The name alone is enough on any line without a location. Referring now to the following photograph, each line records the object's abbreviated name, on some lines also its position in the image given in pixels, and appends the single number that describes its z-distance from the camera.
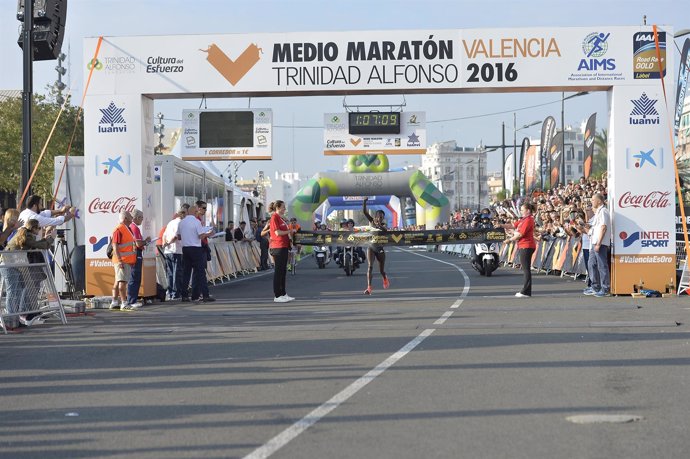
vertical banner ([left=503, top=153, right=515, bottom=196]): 59.74
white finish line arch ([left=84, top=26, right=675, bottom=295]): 19.44
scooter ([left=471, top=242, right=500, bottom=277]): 27.58
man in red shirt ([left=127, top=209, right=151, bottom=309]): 18.00
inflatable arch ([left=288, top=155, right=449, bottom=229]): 49.22
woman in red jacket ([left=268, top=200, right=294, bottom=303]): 18.64
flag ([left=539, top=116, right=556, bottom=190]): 43.09
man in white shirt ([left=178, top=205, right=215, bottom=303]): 19.12
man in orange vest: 17.55
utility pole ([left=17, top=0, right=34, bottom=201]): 17.30
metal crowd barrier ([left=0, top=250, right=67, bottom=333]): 13.98
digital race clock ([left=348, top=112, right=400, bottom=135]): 27.50
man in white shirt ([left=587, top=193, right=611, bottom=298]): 18.81
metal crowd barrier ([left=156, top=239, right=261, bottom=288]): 20.86
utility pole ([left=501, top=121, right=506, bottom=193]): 62.19
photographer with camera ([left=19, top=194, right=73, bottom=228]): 16.38
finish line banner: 22.12
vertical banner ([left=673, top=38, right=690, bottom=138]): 23.66
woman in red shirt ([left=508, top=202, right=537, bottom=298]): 18.97
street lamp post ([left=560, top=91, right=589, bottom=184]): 45.12
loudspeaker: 17.55
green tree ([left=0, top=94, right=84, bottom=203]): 44.22
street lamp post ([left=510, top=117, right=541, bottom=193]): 59.83
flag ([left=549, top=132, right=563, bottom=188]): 40.81
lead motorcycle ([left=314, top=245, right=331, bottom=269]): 35.72
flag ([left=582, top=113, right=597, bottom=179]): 34.06
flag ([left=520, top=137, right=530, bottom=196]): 50.77
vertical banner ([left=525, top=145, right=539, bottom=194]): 46.12
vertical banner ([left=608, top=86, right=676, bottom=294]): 19.28
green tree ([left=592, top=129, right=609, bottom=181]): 91.38
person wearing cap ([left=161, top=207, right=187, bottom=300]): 19.70
